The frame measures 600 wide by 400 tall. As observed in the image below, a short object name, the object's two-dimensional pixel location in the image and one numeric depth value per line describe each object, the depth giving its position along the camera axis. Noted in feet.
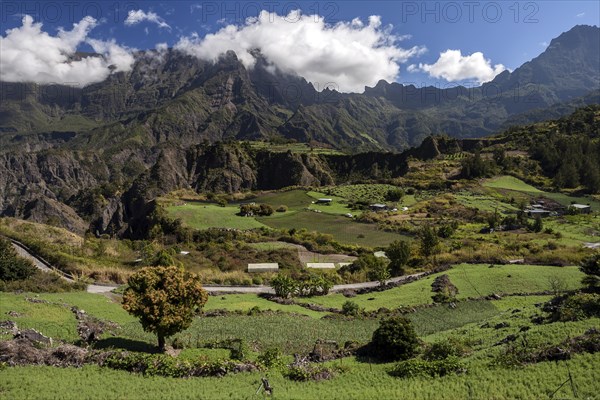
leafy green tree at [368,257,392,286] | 152.45
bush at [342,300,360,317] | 109.81
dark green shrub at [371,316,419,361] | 69.62
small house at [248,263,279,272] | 179.83
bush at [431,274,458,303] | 118.32
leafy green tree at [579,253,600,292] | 94.29
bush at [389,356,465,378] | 56.74
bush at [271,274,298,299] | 131.23
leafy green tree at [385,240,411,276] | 171.73
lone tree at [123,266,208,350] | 72.02
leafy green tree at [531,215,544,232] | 250.78
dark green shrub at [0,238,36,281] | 114.01
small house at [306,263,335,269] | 189.28
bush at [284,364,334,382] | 59.82
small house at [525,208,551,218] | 322.34
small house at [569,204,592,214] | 324.39
